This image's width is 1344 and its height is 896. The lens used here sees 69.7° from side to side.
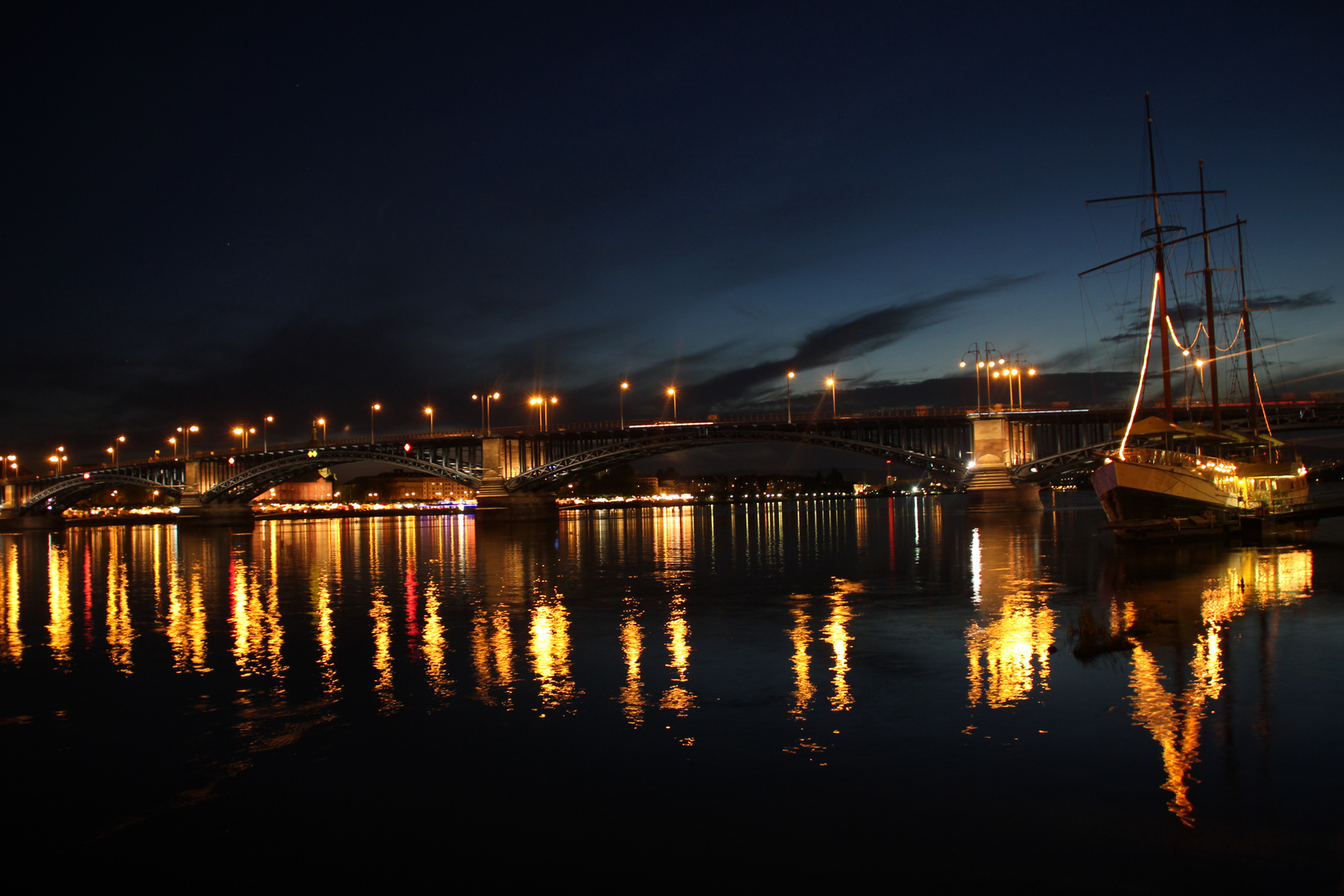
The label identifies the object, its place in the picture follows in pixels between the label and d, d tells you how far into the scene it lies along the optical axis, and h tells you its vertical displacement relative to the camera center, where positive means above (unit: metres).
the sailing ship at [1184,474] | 44.56 -0.82
